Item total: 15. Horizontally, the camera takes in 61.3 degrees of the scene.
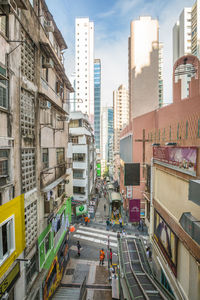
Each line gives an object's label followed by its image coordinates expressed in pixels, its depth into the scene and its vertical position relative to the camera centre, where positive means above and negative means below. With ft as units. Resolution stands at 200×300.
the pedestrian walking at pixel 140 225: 71.61 -32.36
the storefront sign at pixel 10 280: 18.70 -15.56
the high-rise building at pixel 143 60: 119.75 +66.10
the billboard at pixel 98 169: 193.24 -23.37
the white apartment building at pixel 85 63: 232.94 +122.68
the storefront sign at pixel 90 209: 78.84 -28.19
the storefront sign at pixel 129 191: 72.02 -18.25
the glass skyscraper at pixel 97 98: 338.30 +104.22
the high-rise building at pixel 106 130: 348.79 +41.56
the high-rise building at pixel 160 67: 209.50 +101.62
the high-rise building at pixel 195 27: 144.97 +107.87
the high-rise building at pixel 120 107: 267.80 +68.19
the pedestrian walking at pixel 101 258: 49.32 -31.99
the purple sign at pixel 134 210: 59.77 -21.80
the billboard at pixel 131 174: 47.65 -7.17
